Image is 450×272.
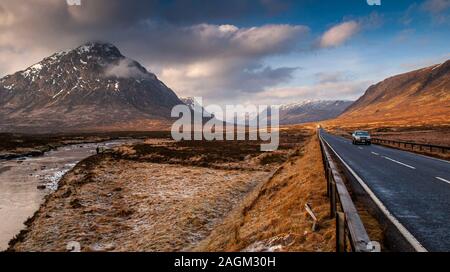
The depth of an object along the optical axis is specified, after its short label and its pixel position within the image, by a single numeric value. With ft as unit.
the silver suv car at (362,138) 153.79
